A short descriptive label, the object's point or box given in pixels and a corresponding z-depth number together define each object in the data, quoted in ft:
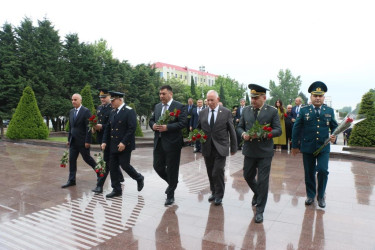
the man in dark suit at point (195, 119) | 35.22
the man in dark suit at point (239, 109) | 37.86
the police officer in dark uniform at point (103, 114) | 19.26
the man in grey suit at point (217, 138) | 15.60
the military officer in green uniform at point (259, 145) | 13.73
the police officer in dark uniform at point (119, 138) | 17.16
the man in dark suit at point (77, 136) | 19.95
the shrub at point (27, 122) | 47.93
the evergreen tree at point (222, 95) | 220.49
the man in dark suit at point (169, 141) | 15.89
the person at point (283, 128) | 34.30
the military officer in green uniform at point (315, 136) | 15.46
